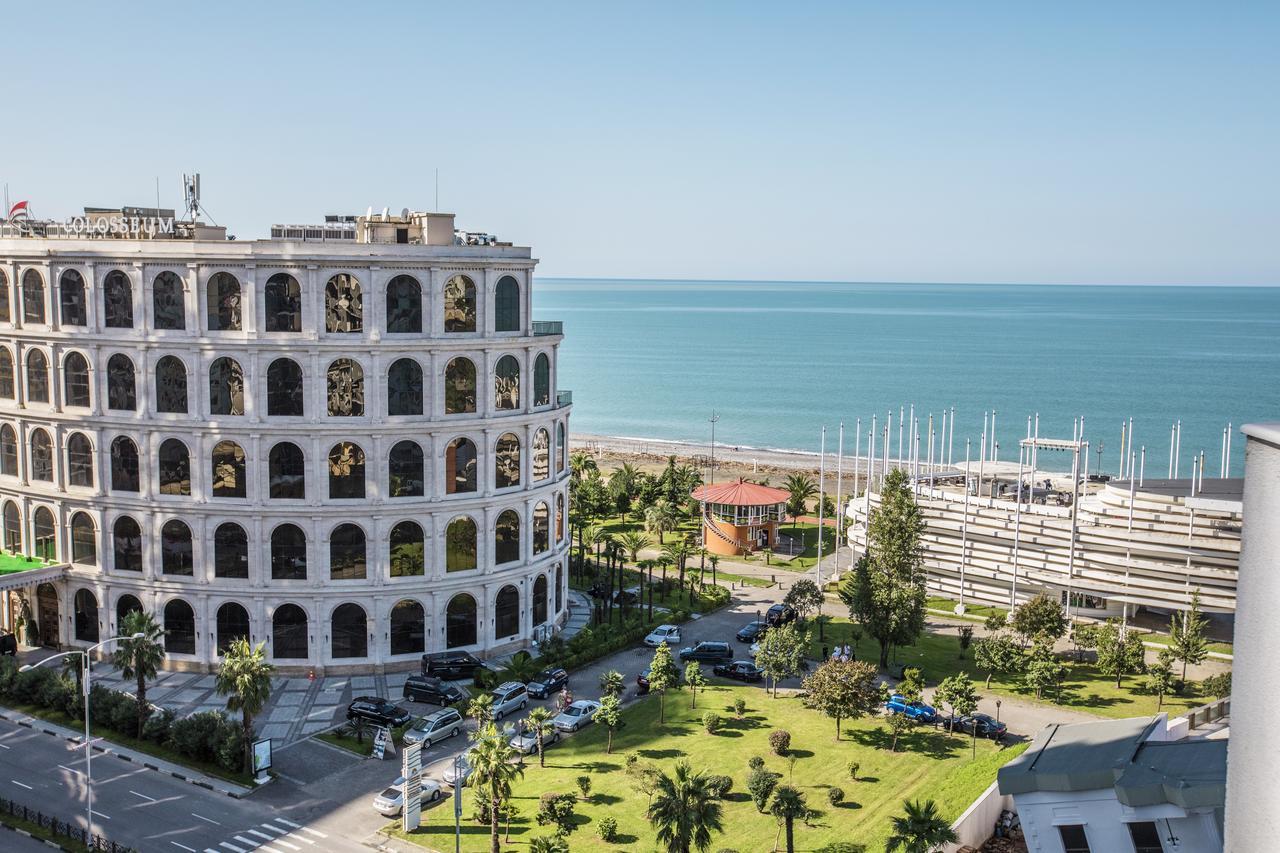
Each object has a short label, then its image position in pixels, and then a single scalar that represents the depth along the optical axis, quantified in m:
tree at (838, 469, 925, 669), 68.06
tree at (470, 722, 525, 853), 44.88
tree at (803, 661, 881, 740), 57.31
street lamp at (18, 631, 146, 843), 44.40
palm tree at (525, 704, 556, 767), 53.62
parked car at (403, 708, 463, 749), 56.84
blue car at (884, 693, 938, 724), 60.16
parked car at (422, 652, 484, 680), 67.00
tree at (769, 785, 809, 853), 43.69
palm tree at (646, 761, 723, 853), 40.75
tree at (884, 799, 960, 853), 40.38
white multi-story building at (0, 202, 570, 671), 65.81
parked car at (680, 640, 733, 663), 71.69
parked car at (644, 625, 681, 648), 75.34
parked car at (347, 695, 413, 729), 58.94
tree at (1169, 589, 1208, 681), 66.69
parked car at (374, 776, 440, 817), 49.09
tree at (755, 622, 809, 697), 63.72
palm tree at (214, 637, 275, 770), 51.03
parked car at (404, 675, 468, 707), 63.06
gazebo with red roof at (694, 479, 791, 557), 103.56
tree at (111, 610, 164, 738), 55.03
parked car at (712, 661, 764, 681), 68.19
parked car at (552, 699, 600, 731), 59.12
